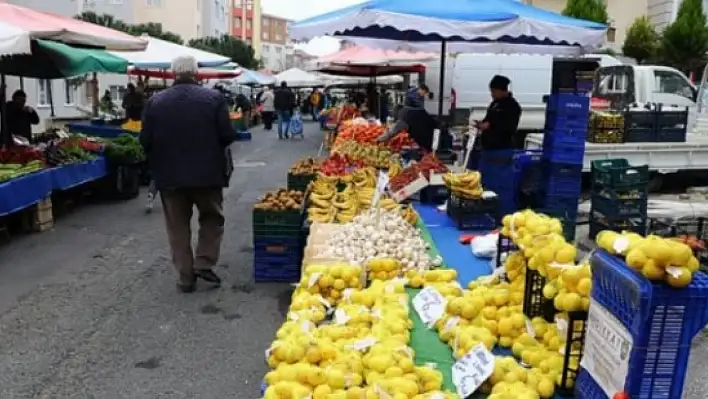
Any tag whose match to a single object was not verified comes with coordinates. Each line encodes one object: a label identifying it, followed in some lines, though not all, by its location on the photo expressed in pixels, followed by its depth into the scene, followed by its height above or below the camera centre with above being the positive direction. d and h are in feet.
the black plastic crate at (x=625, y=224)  23.62 -5.07
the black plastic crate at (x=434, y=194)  22.22 -4.02
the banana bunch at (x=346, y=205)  19.57 -4.13
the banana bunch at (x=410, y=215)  18.30 -3.92
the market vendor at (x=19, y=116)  36.91 -3.31
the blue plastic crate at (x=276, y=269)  20.66 -6.16
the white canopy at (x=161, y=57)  47.34 +0.23
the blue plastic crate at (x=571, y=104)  24.41 -1.04
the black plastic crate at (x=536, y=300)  10.00 -3.31
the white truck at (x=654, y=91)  43.61 -0.94
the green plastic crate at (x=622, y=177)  23.77 -3.49
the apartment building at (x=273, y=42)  354.95 +11.69
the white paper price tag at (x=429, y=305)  11.25 -3.94
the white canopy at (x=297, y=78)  93.47 -1.81
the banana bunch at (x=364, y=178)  23.01 -3.77
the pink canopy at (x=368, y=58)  46.21 +0.64
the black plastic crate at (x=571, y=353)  8.58 -3.49
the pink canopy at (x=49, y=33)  22.16 +0.90
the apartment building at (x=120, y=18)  81.10 +8.83
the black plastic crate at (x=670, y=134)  35.29 -2.86
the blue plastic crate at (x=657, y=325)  6.80 -2.46
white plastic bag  15.57 -3.98
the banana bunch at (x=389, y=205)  18.82 -3.77
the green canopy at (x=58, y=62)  31.81 -0.30
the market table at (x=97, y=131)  43.39 -4.59
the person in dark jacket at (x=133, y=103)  53.31 -3.59
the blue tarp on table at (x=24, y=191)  24.16 -5.07
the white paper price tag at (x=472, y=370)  8.63 -3.82
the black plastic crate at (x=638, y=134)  34.86 -2.89
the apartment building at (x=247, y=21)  296.71 +18.53
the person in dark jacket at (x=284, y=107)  73.61 -4.77
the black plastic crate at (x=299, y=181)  25.52 -4.32
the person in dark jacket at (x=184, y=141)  18.62 -2.18
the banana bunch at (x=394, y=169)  23.29 -3.52
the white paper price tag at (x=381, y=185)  16.39 -2.80
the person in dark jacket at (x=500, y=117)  25.73 -1.66
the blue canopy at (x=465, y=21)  19.72 +1.45
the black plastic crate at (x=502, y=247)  13.42 -3.43
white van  55.06 -0.40
